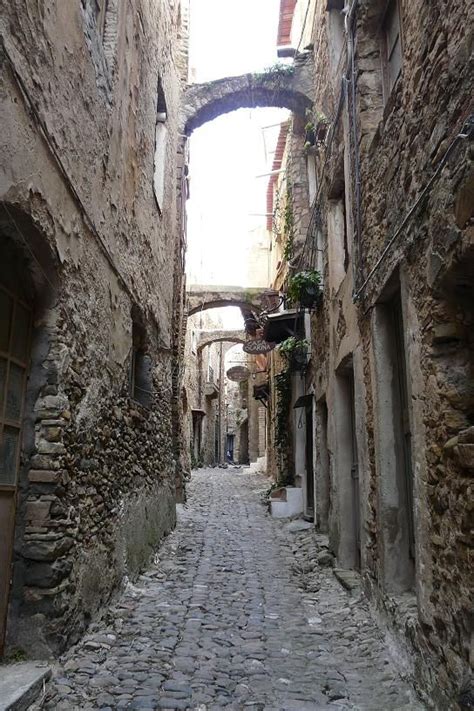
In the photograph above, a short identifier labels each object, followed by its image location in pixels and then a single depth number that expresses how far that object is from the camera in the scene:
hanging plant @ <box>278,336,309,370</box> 10.59
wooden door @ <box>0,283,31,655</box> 3.52
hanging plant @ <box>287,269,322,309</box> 8.41
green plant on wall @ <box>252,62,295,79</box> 11.36
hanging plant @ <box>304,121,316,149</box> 10.22
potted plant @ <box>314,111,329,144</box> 8.41
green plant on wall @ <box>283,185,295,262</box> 12.37
